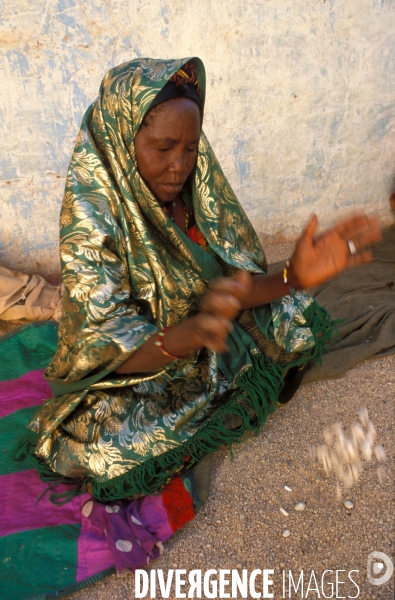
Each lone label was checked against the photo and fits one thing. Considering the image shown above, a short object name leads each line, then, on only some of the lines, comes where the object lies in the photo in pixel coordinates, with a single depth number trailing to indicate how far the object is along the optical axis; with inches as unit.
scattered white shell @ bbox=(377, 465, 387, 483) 74.8
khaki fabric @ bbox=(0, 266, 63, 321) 118.4
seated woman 66.1
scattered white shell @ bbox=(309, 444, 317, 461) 80.0
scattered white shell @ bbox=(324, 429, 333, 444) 82.8
